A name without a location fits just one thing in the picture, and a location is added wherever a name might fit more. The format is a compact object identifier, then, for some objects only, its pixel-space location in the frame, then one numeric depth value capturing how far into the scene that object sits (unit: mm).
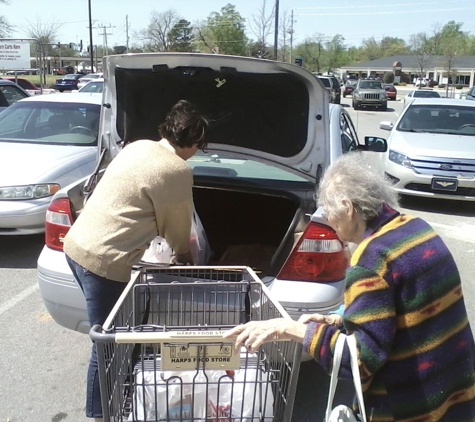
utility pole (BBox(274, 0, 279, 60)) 31609
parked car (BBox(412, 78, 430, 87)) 70825
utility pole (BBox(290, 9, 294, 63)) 44750
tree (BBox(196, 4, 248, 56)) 47338
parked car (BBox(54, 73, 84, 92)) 37031
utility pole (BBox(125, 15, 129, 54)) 59362
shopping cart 1789
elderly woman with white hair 1656
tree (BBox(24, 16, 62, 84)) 53281
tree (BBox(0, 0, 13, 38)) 35625
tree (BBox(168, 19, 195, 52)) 55872
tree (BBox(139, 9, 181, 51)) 51281
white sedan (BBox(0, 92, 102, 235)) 5926
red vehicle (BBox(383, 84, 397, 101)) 46231
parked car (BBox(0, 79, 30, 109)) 11809
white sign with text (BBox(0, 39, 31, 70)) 24516
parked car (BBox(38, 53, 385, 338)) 3078
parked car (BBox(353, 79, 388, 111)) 33875
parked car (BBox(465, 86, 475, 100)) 25388
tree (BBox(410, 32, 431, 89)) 70131
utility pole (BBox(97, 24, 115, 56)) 68650
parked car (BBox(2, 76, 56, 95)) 20062
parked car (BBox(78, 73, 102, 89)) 36812
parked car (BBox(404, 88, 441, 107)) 29953
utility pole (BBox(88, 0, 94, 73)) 41125
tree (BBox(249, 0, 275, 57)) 31766
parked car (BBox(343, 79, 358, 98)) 50688
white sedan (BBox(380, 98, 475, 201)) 8375
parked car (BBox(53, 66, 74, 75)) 66962
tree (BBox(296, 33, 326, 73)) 86588
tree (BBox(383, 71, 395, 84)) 78569
